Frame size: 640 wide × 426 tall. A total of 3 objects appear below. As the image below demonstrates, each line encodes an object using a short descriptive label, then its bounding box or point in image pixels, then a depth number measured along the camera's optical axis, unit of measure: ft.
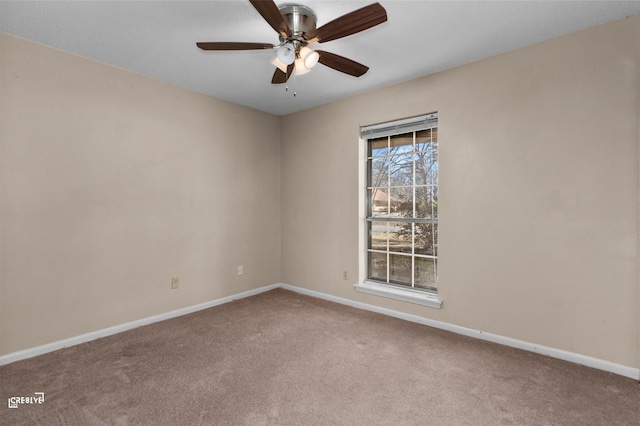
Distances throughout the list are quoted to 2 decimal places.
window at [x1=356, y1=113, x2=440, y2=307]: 10.78
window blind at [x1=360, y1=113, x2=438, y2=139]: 10.54
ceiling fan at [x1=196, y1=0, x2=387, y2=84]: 5.68
